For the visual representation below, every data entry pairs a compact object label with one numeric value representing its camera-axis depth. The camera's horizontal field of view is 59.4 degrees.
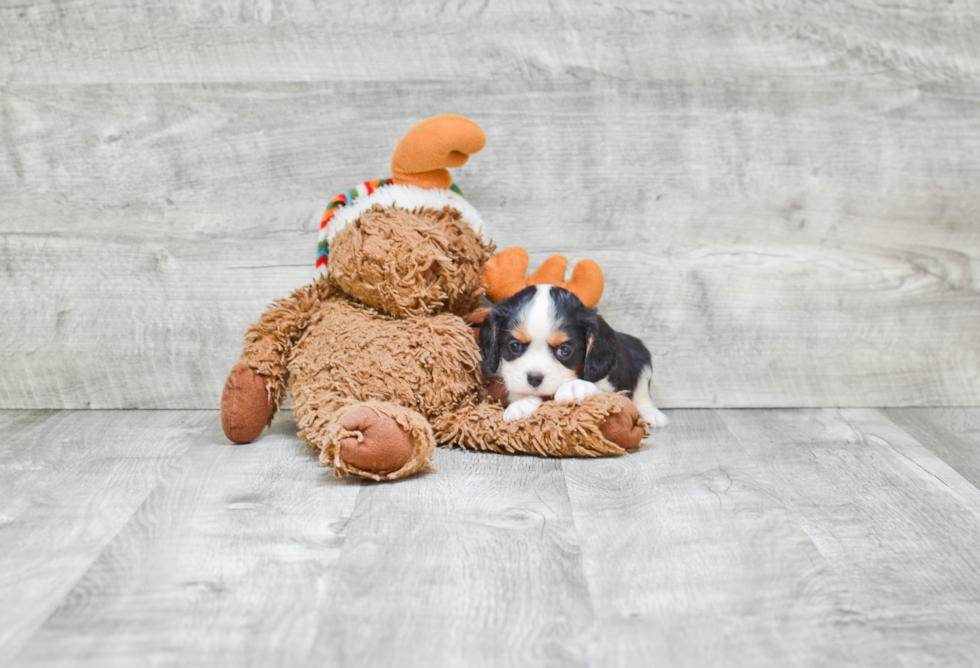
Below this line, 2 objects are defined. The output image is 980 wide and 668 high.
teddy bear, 1.55
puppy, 1.57
